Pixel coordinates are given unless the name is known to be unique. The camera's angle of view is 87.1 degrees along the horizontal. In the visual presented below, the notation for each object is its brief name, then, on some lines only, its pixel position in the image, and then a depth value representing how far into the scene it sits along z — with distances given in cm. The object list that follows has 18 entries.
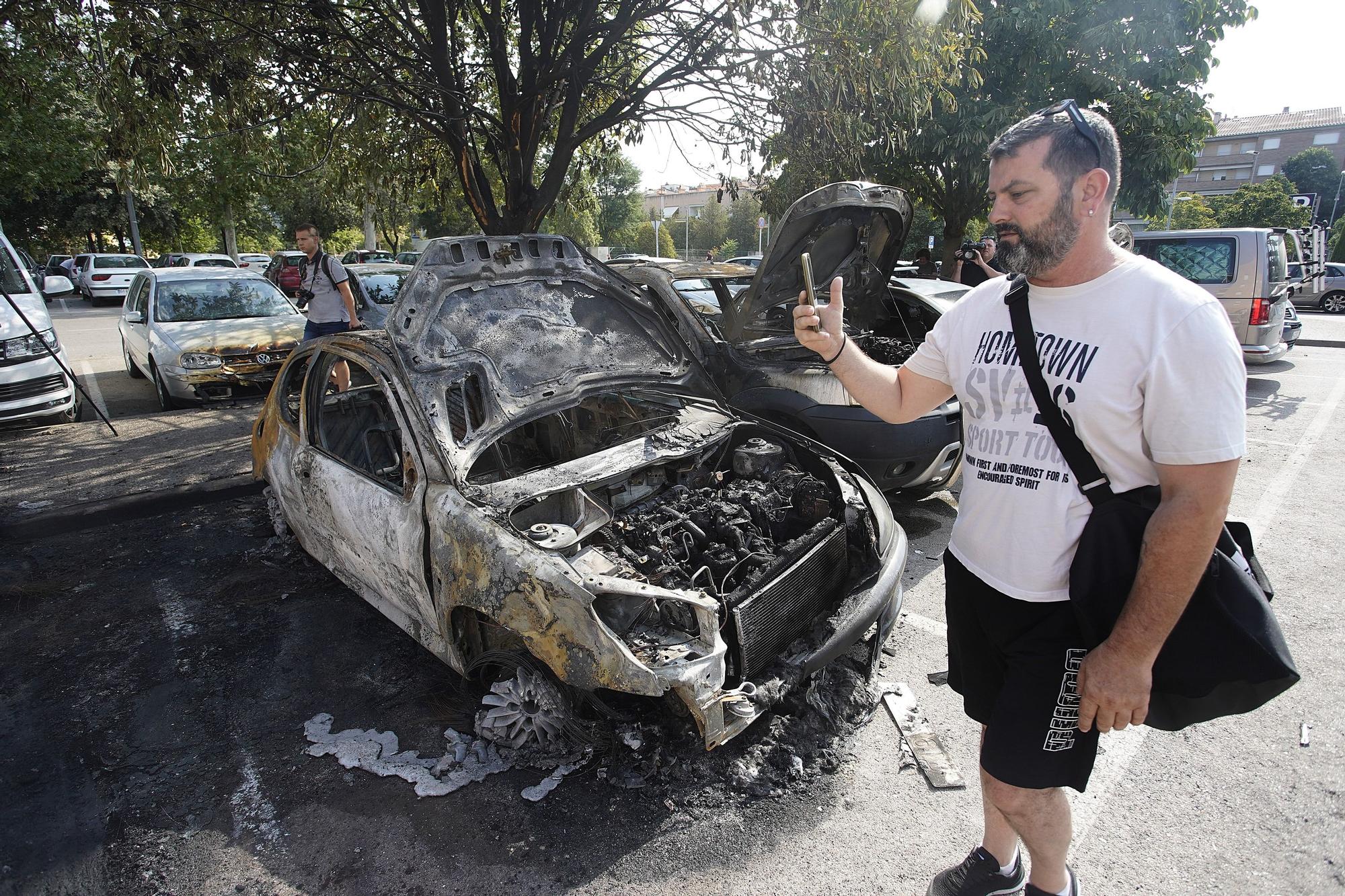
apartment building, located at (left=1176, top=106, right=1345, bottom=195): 5277
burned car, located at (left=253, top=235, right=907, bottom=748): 244
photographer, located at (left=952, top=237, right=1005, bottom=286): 801
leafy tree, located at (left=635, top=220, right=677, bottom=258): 4481
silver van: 878
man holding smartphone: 136
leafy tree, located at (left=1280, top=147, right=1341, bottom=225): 4728
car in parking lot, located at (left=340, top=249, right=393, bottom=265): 2123
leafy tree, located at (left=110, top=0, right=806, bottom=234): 595
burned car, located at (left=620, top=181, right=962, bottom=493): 456
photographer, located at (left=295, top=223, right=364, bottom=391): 679
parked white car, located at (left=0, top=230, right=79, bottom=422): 662
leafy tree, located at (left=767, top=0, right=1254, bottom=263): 1002
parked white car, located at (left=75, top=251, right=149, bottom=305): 2105
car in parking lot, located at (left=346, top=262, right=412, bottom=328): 883
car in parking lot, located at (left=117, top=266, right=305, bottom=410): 789
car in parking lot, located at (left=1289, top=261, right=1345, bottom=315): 1777
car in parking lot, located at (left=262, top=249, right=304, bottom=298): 1548
